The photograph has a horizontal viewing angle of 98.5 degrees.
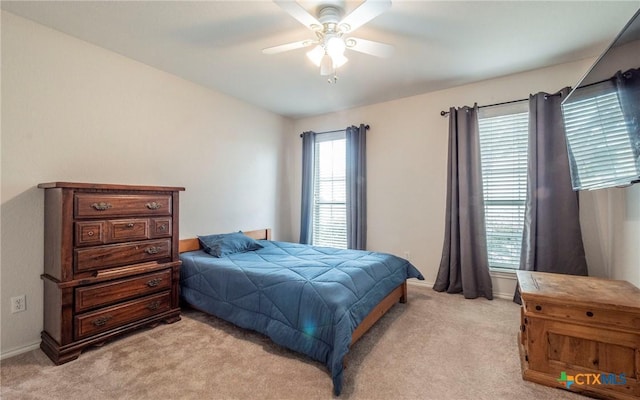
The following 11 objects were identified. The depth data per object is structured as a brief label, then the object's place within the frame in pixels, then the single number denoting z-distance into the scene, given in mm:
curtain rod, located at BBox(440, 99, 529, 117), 3101
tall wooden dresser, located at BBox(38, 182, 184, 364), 1957
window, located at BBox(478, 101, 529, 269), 3125
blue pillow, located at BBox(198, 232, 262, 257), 3009
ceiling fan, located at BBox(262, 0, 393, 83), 1705
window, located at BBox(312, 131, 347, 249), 4363
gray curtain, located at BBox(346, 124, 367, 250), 4012
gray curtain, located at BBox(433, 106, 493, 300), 3184
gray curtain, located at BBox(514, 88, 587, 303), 2730
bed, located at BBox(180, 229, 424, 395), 1798
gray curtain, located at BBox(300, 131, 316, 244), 4520
